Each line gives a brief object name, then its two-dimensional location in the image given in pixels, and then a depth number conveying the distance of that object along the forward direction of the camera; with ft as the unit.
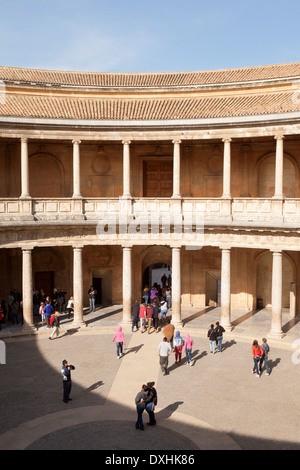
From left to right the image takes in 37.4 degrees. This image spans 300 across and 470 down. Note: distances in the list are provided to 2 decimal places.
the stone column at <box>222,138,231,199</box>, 87.15
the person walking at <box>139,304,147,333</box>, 87.71
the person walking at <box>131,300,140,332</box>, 87.85
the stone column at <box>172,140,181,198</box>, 88.63
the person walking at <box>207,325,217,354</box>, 73.26
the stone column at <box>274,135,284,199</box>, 82.33
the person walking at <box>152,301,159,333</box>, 87.30
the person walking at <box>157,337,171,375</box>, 63.62
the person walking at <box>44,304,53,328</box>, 87.04
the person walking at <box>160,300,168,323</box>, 90.74
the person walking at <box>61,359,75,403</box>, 54.80
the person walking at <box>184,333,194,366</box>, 68.08
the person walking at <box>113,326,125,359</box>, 70.59
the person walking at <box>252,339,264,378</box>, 62.75
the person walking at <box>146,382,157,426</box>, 47.75
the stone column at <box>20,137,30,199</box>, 85.56
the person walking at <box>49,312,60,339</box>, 83.25
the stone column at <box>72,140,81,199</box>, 88.89
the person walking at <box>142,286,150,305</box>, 99.00
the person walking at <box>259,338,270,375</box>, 63.62
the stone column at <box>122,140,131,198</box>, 89.11
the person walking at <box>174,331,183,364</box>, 67.97
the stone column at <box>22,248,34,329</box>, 86.22
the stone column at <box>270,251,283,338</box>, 82.84
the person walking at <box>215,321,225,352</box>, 73.41
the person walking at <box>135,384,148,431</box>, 47.42
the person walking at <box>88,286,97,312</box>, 100.99
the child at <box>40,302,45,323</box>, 91.29
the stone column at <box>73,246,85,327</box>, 90.43
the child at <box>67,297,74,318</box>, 95.45
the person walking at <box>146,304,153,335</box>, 86.53
